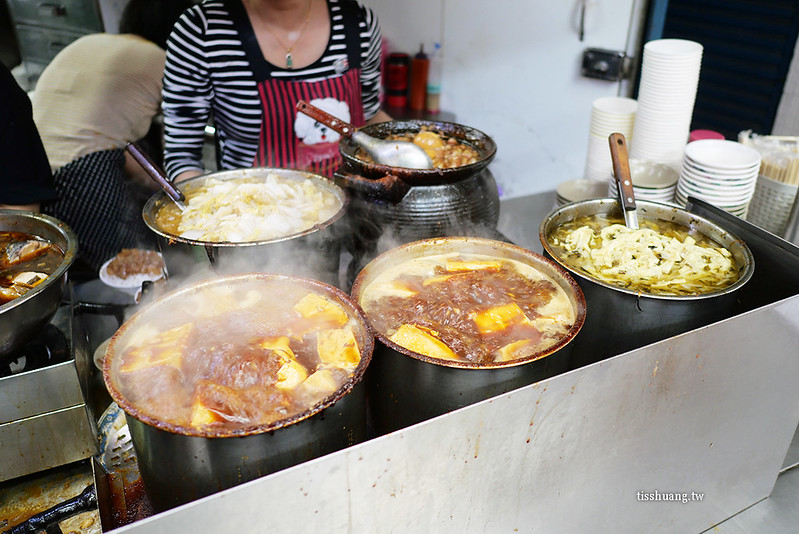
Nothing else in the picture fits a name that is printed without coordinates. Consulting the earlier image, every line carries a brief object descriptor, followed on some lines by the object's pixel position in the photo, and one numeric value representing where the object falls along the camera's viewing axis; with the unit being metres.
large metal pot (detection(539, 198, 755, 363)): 1.36
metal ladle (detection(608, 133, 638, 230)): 1.75
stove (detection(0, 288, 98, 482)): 1.49
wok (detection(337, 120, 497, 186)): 1.59
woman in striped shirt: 2.43
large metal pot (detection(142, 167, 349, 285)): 1.41
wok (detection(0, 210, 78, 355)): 1.31
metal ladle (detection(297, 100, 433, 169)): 1.79
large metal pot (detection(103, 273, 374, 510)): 0.96
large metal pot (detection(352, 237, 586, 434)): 1.14
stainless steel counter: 1.00
